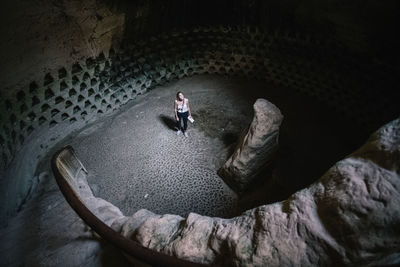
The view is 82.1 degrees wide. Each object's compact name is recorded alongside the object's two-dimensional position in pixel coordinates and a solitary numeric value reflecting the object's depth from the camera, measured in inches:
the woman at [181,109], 226.9
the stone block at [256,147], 187.6
